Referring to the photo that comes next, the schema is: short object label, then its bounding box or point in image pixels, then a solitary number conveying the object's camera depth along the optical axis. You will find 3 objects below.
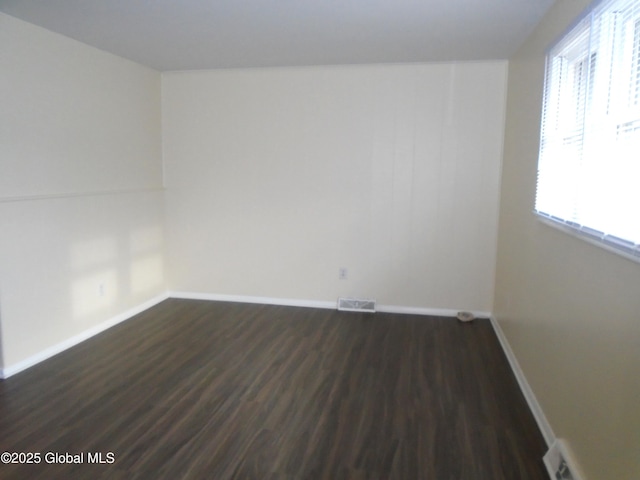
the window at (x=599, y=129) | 1.55
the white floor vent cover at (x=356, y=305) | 4.46
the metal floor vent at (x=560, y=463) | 1.87
